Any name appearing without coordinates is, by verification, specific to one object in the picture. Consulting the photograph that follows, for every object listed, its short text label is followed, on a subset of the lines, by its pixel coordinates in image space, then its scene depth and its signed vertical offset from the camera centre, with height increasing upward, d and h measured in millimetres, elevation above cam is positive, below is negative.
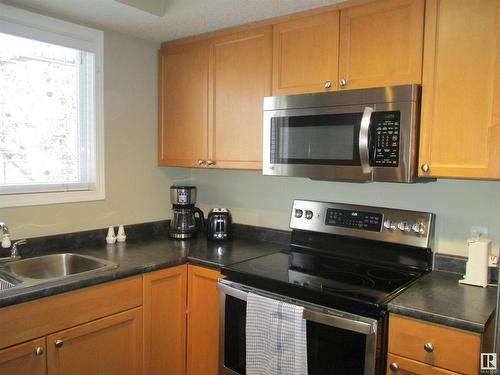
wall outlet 1869 -295
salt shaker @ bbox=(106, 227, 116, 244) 2463 -456
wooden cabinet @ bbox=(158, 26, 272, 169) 2260 +344
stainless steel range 1577 -506
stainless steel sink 2024 -535
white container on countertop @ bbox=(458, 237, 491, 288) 1735 -403
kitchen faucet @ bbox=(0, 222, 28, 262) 1974 -413
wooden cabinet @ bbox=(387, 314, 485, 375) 1396 -629
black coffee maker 2639 -333
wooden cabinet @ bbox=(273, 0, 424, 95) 1756 +511
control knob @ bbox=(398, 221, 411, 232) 2010 -299
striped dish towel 1673 -720
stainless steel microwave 1732 +122
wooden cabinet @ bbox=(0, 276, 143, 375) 1599 -724
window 2092 +243
